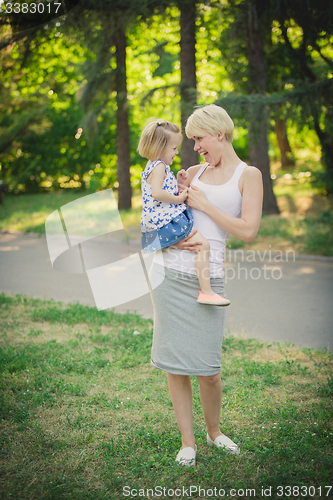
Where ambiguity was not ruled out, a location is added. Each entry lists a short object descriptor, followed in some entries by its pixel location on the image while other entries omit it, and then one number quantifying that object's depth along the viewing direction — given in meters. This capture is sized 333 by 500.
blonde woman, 2.48
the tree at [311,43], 8.99
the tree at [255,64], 9.36
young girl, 2.52
